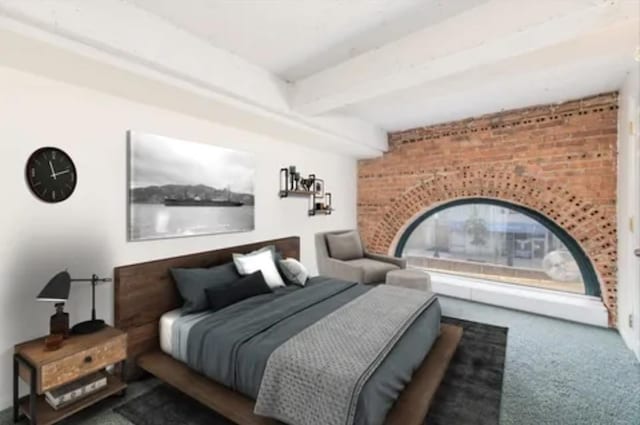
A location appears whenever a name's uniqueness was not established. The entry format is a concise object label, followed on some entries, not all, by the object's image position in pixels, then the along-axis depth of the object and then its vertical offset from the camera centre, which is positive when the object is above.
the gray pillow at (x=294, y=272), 3.14 -0.66
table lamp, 1.70 -0.50
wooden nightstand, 1.66 -0.94
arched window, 3.74 -0.51
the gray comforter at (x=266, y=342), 1.55 -0.87
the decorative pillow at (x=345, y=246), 4.33 -0.53
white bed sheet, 2.30 -0.95
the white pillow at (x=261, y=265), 2.84 -0.54
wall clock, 1.94 +0.25
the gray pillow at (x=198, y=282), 2.40 -0.62
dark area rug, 1.84 -1.29
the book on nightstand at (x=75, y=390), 1.80 -1.16
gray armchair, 3.89 -0.73
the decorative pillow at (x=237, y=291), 2.41 -0.69
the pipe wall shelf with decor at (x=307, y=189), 3.86 +0.31
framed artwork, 2.45 +0.21
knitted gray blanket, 1.42 -0.82
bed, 1.64 -0.92
